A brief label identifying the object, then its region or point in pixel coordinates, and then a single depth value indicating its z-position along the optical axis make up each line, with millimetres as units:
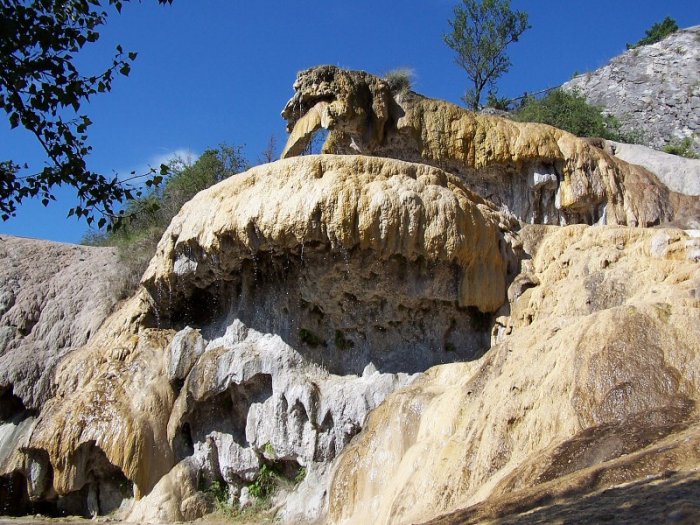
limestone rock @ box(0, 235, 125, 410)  19672
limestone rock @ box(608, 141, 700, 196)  20578
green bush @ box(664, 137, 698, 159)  30281
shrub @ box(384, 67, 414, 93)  20219
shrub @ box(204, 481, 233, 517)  15320
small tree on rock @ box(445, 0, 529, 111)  36875
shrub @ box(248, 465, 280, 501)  15180
